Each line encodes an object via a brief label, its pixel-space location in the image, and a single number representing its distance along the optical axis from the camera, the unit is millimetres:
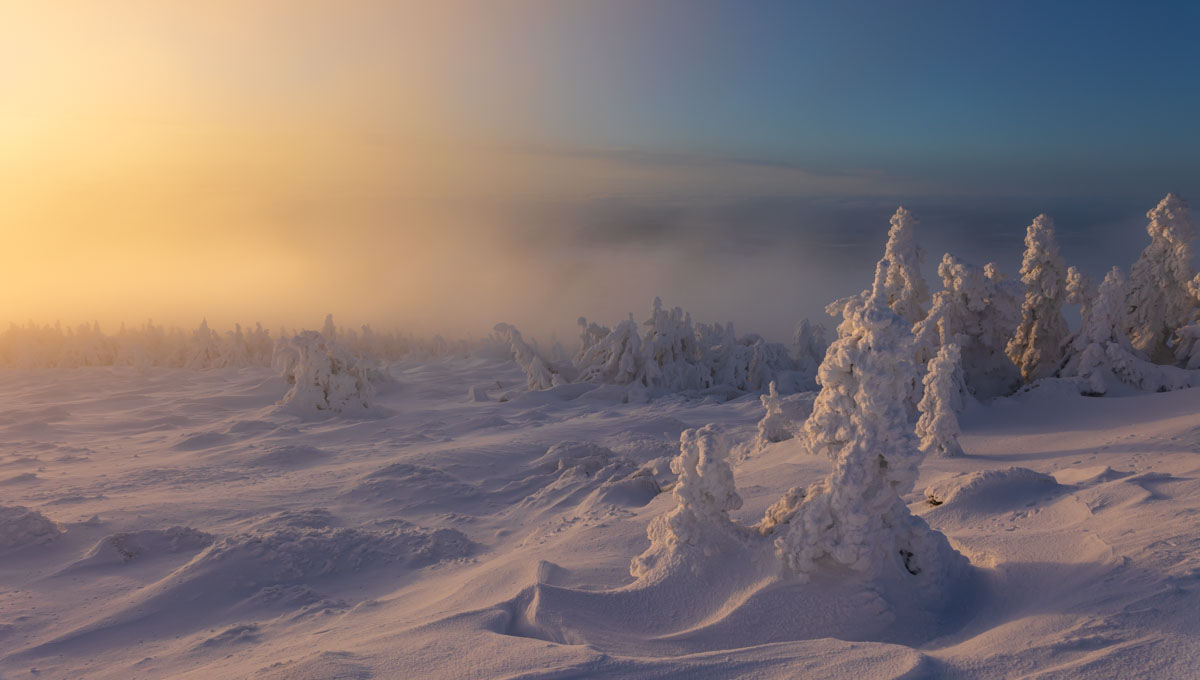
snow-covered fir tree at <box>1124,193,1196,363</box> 16016
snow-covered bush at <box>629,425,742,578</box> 7180
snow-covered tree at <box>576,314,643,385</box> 27012
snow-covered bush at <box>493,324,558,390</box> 27734
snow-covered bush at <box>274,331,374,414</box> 22953
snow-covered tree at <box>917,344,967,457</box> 11953
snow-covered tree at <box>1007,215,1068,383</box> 17266
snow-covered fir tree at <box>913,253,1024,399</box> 16406
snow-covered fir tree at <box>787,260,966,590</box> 6418
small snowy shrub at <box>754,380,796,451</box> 15797
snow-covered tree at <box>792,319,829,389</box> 29578
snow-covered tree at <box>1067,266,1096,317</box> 17047
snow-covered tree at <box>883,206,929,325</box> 17984
